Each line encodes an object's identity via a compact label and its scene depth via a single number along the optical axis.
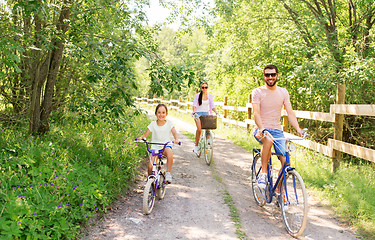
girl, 4.82
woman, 7.90
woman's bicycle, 7.57
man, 4.23
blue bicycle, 3.70
